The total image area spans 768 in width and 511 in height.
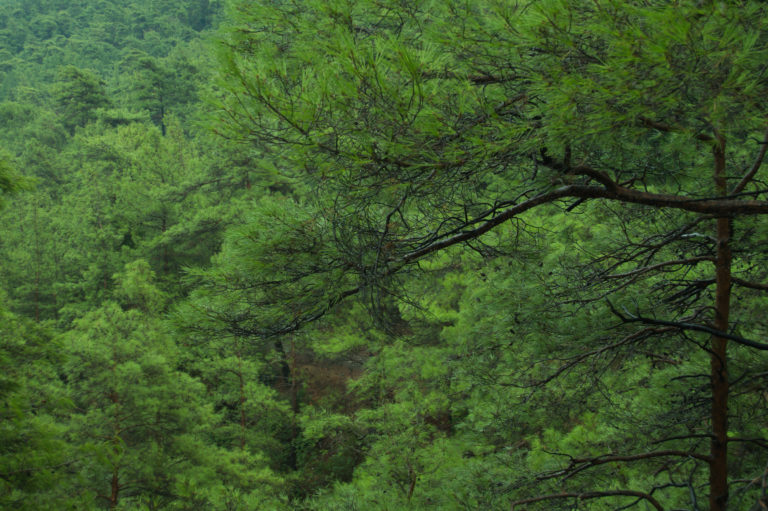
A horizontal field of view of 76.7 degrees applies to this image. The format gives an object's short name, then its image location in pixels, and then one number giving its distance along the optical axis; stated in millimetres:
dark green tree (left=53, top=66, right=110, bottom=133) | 25984
